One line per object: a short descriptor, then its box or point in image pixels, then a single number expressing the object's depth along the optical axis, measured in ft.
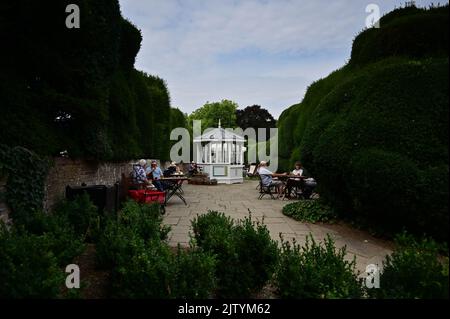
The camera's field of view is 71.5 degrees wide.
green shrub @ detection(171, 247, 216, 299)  9.05
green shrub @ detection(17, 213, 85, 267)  11.48
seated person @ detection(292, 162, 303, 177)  37.88
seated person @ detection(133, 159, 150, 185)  28.37
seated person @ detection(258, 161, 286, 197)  37.04
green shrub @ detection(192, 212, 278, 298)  10.19
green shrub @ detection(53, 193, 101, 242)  15.57
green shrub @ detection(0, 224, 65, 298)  8.23
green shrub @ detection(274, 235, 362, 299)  8.91
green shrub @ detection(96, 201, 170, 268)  11.19
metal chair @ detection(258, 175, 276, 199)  37.26
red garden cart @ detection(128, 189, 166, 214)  25.96
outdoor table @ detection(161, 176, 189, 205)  30.45
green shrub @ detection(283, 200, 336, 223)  22.59
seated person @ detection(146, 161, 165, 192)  32.17
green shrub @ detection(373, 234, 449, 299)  6.44
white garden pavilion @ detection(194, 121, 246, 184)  61.67
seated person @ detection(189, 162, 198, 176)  66.58
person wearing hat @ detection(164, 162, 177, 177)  39.86
